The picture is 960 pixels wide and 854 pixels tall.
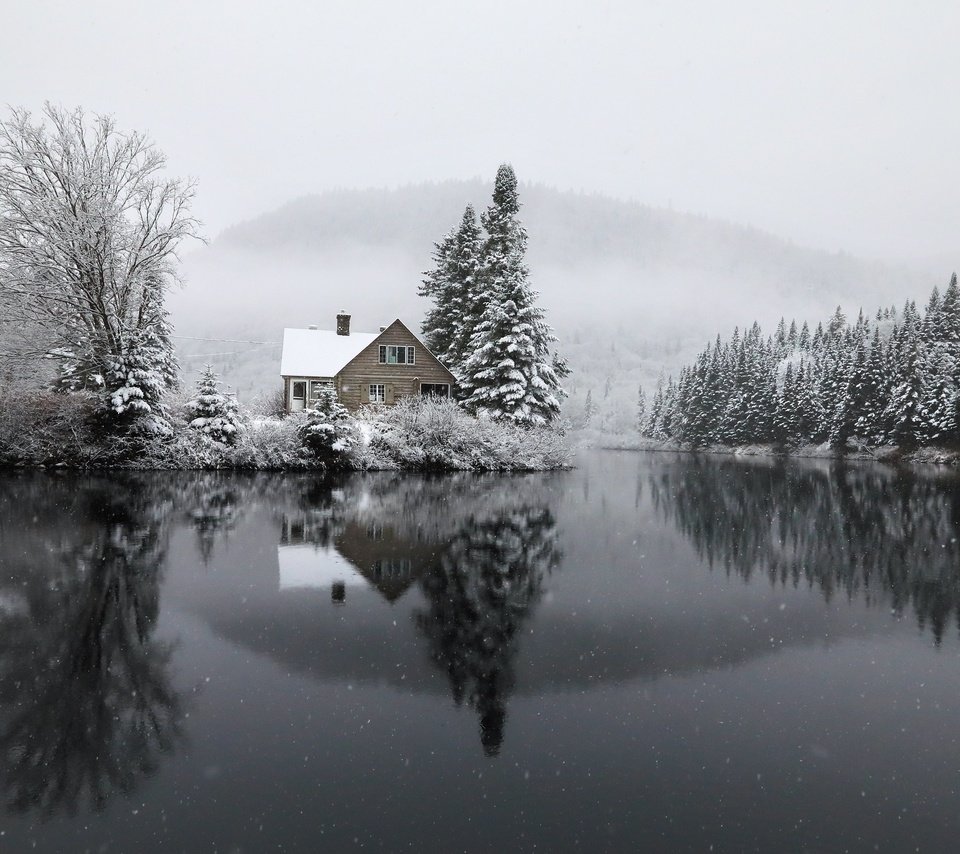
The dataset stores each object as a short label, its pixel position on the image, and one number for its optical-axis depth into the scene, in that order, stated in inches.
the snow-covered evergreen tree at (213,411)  1032.8
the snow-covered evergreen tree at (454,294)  1492.4
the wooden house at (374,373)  1595.7
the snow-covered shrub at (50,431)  927.0
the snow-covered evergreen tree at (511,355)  1238.9
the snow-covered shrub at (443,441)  1114.1
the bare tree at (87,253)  943.7
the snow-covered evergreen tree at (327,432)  1040.2
